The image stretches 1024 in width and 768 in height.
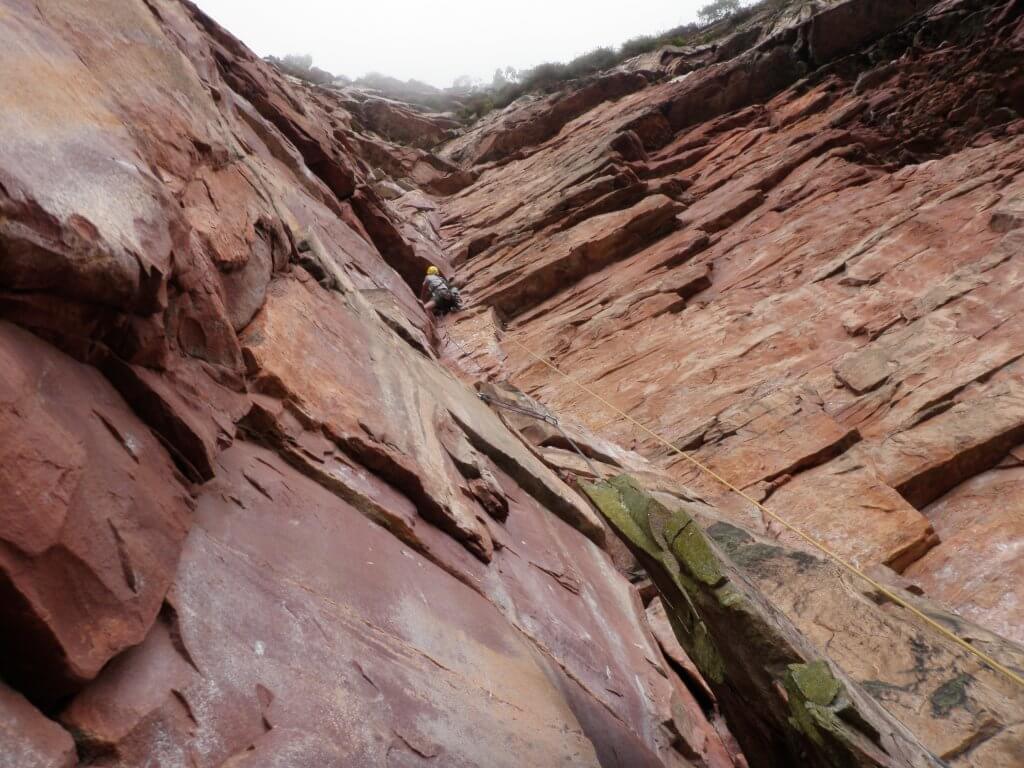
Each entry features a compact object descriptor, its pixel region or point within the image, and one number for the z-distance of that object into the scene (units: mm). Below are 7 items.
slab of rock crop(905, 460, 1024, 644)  7445
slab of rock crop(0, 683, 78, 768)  1909
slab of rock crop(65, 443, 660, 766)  2521
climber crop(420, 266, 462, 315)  19516
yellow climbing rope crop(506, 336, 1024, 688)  5480
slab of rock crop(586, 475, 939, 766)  4352
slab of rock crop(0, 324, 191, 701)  2154
